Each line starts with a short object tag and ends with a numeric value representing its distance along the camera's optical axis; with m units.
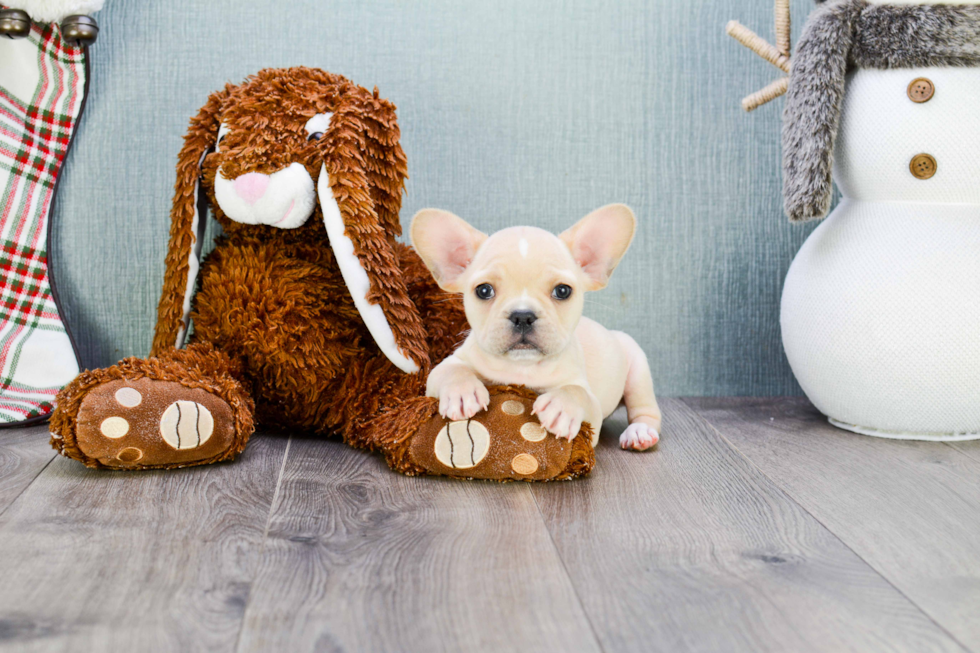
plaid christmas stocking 1.27
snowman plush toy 1.14
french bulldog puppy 0.94
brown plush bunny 1.03
